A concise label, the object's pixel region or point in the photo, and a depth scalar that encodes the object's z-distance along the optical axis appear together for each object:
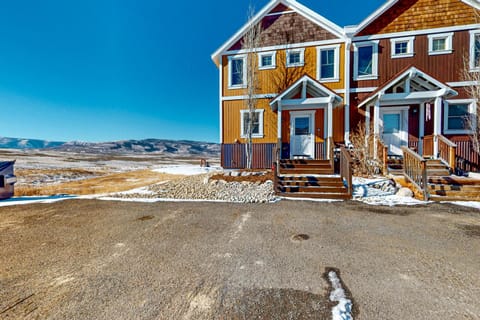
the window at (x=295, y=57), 11.74
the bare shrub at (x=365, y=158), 8.72
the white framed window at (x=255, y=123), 12.12
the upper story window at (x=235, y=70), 12.45
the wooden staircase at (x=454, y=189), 6.18
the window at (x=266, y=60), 12.07
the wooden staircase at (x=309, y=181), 6.91
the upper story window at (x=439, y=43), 10.16
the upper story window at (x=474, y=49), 9.78
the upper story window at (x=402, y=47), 10.55
